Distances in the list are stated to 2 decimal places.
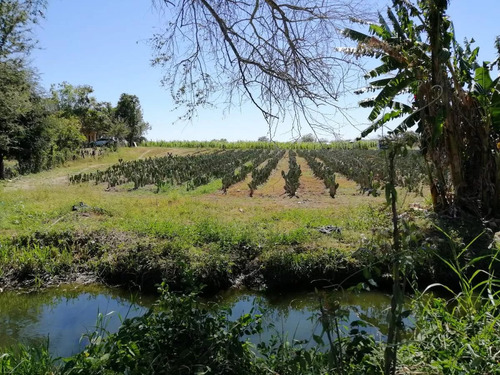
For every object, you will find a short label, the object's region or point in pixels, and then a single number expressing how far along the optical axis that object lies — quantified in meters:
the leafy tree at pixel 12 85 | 15.12
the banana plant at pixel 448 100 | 9.15
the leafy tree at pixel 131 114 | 54.53
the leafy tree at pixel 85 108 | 49.47
